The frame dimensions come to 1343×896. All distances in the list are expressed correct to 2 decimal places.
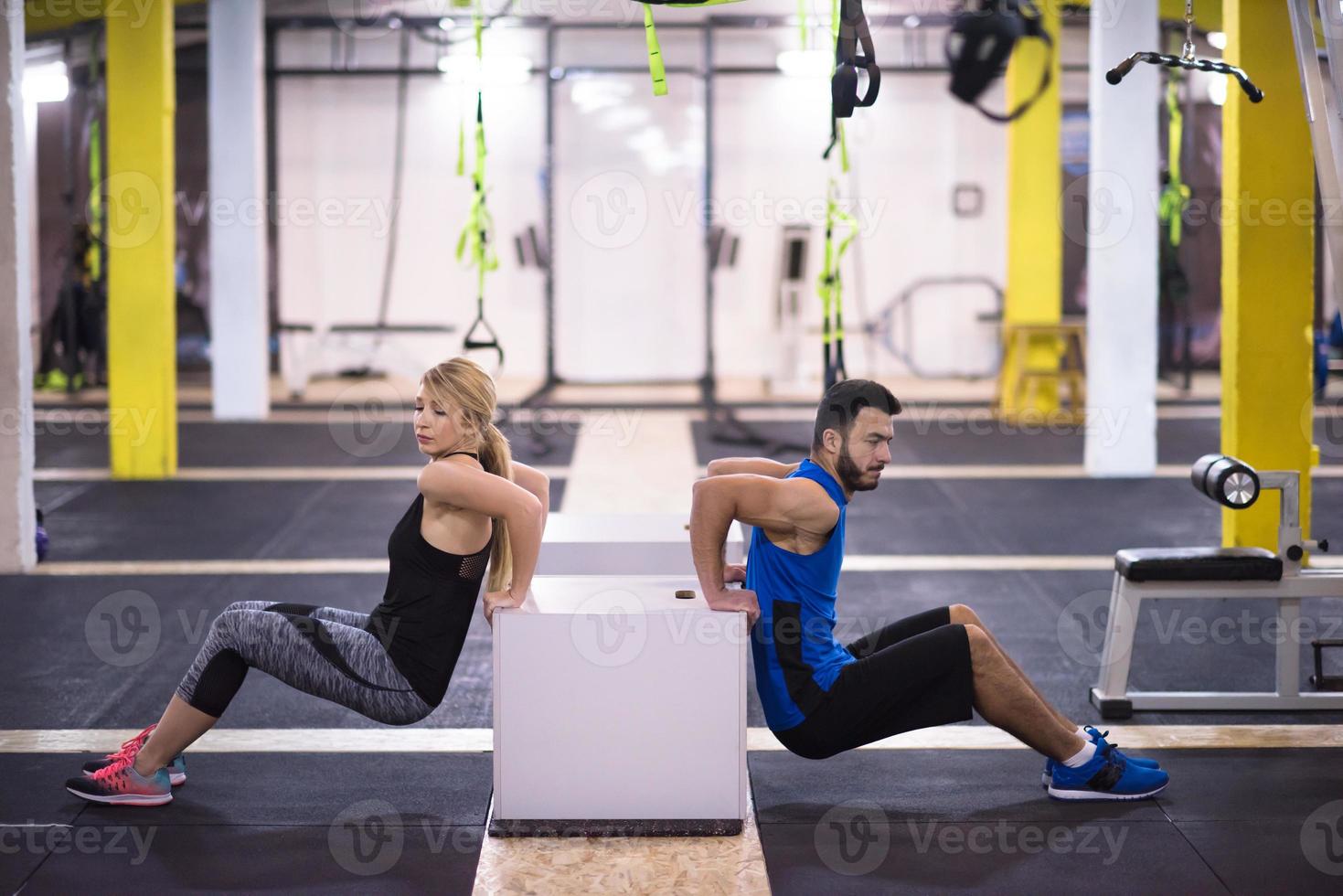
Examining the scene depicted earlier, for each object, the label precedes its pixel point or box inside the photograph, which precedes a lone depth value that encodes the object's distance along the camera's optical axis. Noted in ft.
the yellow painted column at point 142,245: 27.04
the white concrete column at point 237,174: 34.32
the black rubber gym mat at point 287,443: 31.09
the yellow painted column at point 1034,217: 35.86
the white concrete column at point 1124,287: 28.17
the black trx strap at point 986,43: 35.40
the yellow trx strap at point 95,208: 41.14
